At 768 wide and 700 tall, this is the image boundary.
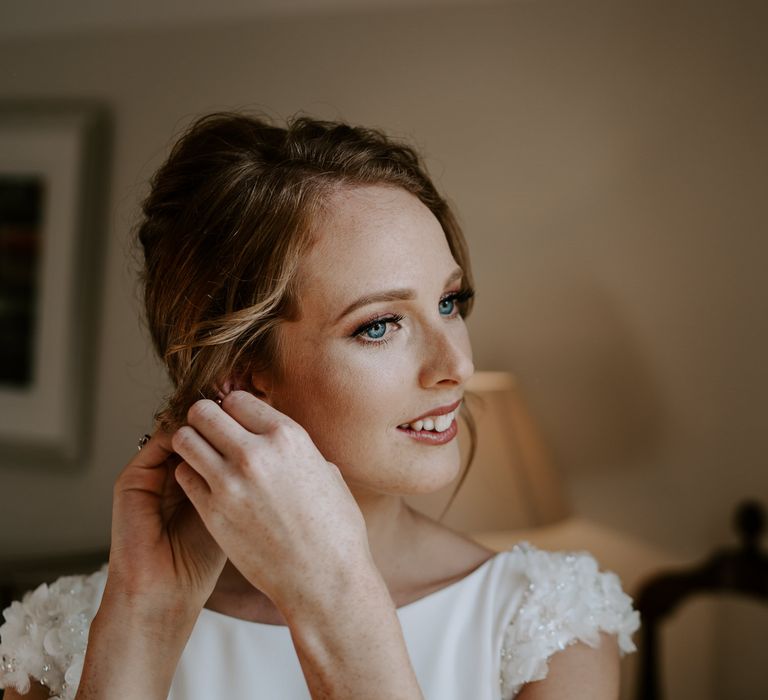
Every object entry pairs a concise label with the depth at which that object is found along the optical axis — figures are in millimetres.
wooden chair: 1450
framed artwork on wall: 1429
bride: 902
